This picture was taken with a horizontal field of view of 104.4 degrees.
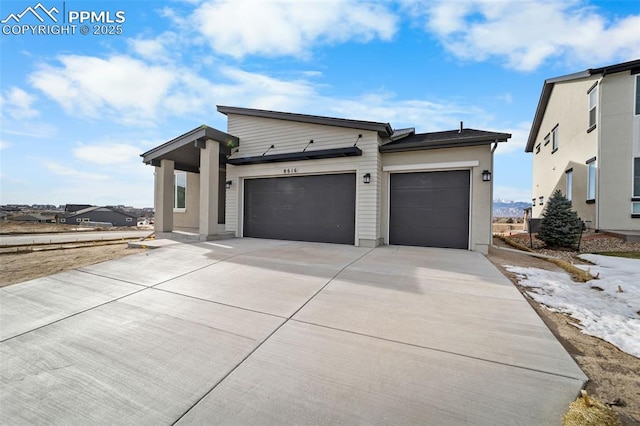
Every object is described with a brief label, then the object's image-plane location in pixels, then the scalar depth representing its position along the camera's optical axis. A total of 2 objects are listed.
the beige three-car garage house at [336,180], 7.52
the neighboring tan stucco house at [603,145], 8.99
